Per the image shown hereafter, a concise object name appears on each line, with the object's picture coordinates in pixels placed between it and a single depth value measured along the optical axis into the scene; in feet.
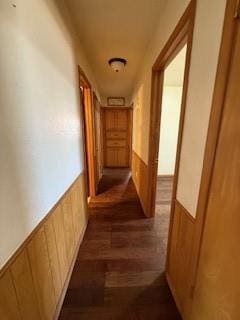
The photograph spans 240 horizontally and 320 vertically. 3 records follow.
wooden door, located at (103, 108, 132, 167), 16.87
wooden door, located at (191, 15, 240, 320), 2.01
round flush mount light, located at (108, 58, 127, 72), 8.20
